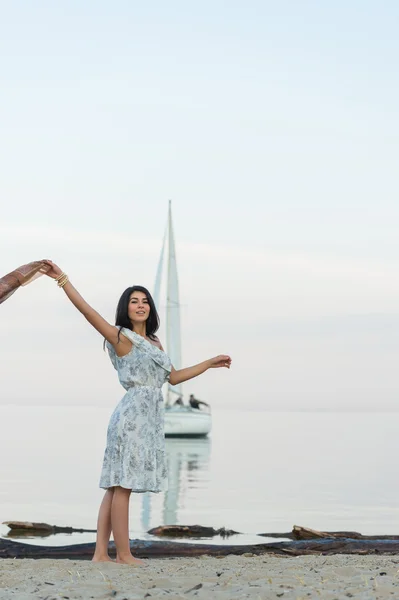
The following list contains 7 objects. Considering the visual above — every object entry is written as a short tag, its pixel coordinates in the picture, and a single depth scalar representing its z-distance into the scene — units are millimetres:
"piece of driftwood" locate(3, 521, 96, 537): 11984
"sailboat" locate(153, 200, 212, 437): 52469
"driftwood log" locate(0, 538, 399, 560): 9055
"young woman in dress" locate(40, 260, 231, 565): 7219
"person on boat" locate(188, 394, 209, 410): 56156
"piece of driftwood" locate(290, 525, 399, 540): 10375
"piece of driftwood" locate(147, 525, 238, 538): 11367
